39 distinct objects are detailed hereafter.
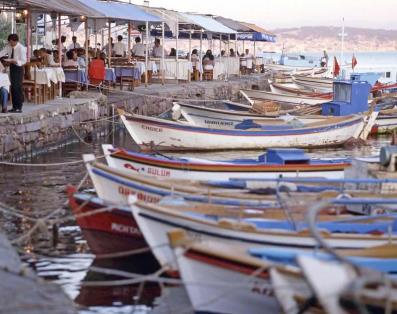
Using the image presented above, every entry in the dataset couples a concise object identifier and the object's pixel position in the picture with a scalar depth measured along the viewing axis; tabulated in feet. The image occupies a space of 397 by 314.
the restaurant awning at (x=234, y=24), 151.52
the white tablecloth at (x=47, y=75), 72.54
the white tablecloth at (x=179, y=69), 117.19
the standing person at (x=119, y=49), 106.42
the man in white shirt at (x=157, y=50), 116.67
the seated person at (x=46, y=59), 78.74
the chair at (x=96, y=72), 86.33
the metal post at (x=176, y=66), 117.85
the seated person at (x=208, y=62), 130.31
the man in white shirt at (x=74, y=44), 102.37
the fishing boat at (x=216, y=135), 71.67
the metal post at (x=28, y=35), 72.79
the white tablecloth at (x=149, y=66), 100.65
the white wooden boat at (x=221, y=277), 25.55
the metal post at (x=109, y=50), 95.66
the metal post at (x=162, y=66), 110.44
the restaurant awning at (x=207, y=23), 121.57
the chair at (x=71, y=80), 83.25
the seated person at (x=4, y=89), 64.49
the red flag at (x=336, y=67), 149.48
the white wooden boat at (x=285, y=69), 200.34
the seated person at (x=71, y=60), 83.41
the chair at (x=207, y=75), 130.21
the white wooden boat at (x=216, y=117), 81.10
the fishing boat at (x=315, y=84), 141.08
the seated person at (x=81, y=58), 87.61
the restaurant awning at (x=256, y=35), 167.77
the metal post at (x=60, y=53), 79.51
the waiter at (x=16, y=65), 63.41
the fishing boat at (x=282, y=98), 106.22
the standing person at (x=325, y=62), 228.84
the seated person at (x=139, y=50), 109.07
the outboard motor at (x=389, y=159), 40.29
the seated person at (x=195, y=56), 130.52
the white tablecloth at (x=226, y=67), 135.95
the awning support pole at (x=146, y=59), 102.89
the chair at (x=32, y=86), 72.08
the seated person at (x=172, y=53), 131.46
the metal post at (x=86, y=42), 87.49
